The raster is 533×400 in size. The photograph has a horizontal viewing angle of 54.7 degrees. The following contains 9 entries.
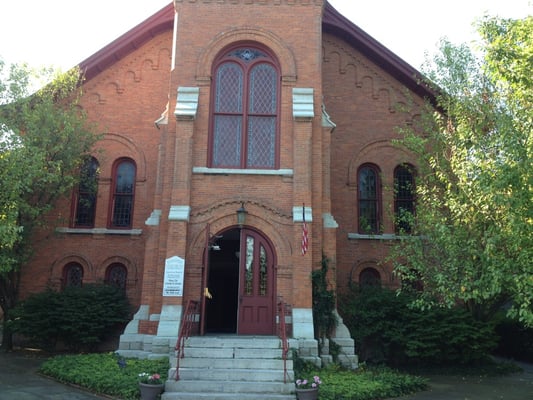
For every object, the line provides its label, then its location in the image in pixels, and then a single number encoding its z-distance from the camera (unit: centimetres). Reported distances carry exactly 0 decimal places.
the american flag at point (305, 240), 1332
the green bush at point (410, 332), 1398
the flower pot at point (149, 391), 971
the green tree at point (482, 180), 934
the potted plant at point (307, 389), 955
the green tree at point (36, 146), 1433
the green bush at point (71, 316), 1502
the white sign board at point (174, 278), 1311
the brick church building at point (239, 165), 1361
